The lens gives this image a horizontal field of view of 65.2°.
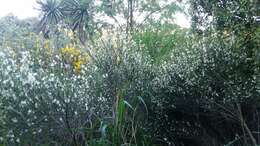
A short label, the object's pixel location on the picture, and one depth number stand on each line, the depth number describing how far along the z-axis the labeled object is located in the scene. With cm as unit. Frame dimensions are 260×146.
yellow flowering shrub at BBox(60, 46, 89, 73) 426
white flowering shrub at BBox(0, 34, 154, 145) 218
